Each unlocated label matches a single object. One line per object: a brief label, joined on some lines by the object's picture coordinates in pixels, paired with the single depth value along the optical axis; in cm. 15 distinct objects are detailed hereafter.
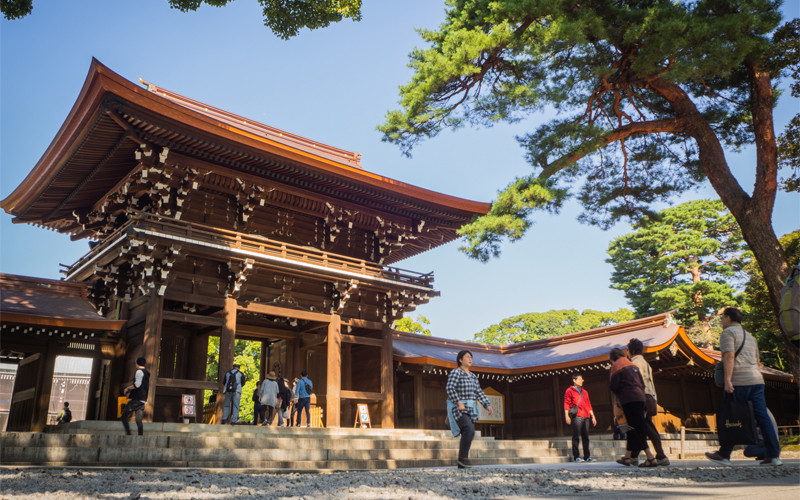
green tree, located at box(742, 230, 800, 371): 1590
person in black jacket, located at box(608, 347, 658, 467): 574
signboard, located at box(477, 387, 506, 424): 1927
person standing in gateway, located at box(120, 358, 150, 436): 831
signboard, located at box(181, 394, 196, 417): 1221
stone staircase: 623
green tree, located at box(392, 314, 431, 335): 3225
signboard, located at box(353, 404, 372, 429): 1451
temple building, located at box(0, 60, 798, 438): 1184
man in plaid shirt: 616
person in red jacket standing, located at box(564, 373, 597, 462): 873
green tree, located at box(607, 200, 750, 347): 2869
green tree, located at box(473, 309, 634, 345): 5916
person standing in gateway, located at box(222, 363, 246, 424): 1128
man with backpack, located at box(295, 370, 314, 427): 1213
